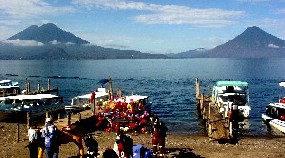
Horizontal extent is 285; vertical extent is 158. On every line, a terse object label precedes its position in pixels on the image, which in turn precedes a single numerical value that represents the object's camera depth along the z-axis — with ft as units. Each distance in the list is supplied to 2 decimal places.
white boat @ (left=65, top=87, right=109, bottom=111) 154.81
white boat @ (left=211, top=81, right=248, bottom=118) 145.79
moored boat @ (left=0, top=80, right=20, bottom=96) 188.75
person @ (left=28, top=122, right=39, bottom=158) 63.62
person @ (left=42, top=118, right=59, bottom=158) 58.85
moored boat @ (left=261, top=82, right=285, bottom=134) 120.98
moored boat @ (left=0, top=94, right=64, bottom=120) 135.44
